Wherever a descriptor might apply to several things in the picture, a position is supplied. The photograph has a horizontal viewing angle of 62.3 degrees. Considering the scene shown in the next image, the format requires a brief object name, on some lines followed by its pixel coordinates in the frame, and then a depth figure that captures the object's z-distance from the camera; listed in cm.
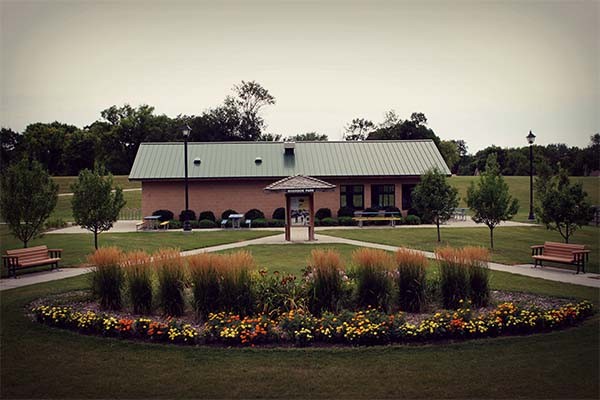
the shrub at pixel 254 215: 2845
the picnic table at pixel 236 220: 2613
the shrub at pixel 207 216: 2823
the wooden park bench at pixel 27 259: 1299
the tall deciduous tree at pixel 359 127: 6269
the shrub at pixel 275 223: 2727
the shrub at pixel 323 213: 2877
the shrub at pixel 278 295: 844
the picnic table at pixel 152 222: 2618
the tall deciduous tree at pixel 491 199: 1727
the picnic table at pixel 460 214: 3048
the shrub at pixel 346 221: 2777
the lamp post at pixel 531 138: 2844
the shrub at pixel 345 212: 2896
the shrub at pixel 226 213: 2886
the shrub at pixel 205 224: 2698
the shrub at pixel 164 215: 2845
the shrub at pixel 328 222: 2758
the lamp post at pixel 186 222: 2360
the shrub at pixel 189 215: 2846
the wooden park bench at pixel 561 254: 1302
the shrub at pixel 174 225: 2677
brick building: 2923
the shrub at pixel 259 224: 2700
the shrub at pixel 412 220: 2795
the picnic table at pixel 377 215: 2853
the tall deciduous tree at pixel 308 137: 7979
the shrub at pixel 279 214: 2891
